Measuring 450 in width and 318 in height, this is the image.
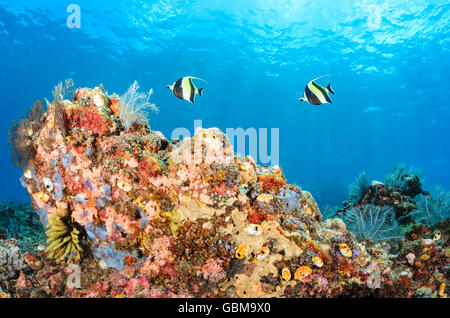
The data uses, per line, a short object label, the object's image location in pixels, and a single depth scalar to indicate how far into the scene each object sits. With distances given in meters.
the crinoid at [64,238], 3.66
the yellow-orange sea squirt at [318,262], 3.22
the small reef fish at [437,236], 4.41
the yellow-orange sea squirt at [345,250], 3.47
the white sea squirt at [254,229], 3.28
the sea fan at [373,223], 6.15
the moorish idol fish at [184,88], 3.56
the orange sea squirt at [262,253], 3.21
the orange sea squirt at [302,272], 3.18
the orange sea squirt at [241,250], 3.27
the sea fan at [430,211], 6.74
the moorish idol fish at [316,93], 3.78
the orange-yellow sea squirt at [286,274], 3.18
